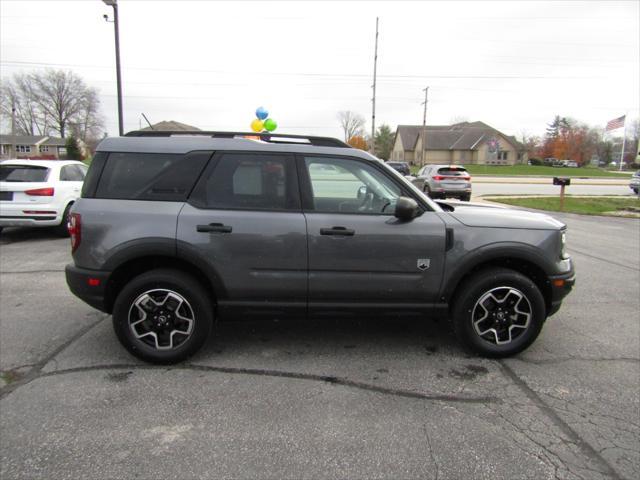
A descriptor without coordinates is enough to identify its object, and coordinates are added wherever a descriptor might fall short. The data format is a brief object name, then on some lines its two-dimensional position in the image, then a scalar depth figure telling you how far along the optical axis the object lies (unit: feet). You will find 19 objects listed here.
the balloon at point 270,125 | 66.68
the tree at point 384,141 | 304.65
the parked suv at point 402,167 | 109.09
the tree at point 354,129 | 329.72
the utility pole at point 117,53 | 45.85
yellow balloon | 65.77
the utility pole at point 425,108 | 189.27
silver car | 61.98
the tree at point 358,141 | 268.04
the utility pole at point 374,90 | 137.39
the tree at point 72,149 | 191.93
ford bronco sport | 11.05
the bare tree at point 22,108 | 236.02
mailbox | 48.34
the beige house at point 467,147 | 241.76
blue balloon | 66.39
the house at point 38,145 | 275.18
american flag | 105.50
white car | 26.66
